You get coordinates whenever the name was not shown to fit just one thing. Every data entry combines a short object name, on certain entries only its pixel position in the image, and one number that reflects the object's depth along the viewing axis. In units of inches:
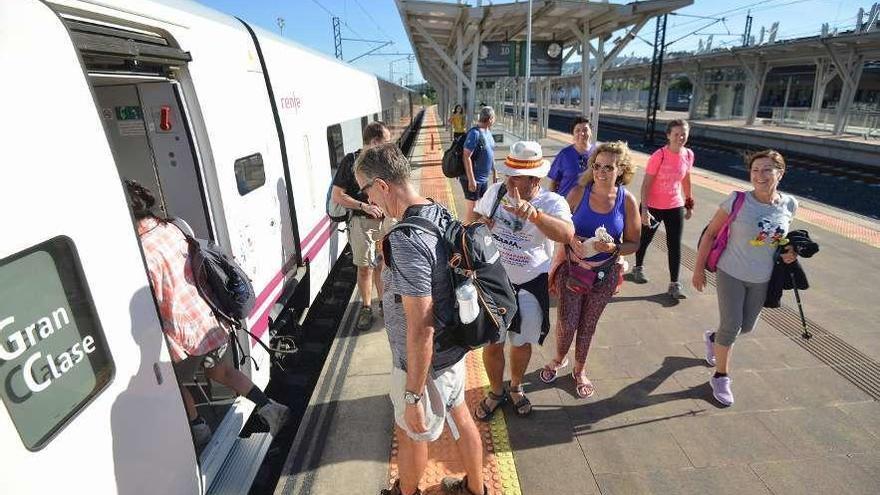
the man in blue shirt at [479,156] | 233.6
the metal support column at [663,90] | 1851.6
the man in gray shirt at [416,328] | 77.5
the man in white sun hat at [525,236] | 110.4
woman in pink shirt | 186.4
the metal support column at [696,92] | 1486.6
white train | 58.4
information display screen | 661.9
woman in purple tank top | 126.5
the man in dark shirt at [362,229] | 172.9
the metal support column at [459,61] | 613.7
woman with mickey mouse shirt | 126.0
